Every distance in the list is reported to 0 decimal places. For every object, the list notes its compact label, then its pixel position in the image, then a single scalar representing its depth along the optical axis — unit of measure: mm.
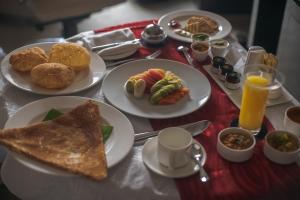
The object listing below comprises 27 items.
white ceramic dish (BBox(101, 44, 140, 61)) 1391
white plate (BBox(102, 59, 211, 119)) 1133
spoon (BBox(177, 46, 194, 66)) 1390
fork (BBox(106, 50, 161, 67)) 1371
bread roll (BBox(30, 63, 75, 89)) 1188
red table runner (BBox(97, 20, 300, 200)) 902
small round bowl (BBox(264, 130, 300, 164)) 951
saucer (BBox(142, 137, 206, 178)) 925
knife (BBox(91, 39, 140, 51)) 1435
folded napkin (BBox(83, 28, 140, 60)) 1391
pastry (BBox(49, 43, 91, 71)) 1275
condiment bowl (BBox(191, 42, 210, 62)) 1368
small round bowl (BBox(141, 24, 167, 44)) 1447
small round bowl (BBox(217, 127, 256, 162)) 958
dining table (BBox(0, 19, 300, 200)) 906
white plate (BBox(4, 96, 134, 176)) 933
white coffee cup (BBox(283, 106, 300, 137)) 1034
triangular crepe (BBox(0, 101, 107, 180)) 922
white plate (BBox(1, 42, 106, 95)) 1200
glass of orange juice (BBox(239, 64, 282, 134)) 996
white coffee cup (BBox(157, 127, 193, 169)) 915
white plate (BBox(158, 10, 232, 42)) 1521
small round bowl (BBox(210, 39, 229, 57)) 1379
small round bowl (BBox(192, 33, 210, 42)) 1410
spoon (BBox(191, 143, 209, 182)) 915
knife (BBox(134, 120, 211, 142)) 1040
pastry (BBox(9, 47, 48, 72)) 1256
